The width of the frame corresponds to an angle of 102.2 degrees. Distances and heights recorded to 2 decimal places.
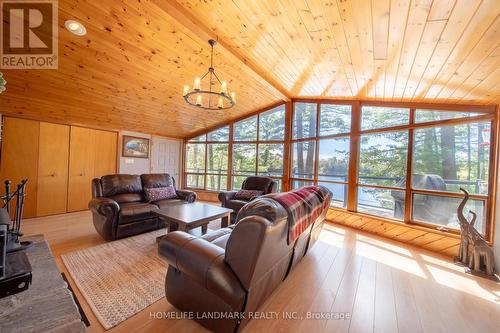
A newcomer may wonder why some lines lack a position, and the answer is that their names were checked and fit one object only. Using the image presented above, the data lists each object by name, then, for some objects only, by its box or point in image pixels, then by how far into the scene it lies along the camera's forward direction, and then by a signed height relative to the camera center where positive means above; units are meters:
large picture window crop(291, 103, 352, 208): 4.57 +0.50
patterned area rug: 1.71 -1.23
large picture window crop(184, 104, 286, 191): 5.79 +0.36
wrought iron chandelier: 2.38 +1.44
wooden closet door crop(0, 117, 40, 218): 3.71 +0.02
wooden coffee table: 2.62 -0.75
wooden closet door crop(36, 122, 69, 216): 4.09 -0.24
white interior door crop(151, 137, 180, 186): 6.31 +0.18
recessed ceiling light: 2.33 +1.55
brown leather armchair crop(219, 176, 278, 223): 3.95 -0.52
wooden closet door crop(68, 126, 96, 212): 4.51 -0.17
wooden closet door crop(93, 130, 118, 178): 4.92 +0.18
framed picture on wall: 5.48 +0.40
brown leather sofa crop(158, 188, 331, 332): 1.26 -0.70
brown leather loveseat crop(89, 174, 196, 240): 2.99 -0.74
